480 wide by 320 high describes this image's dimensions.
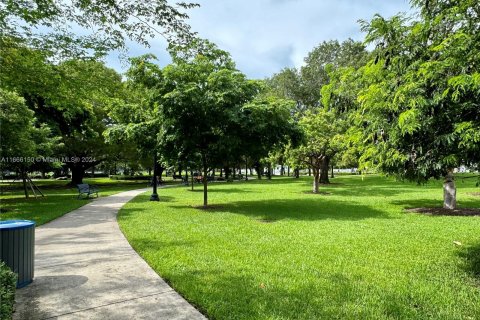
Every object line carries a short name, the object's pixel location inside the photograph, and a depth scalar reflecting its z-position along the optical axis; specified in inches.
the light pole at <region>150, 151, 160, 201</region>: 689.6
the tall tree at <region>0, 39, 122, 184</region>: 299.3
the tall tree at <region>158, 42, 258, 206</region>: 498.9
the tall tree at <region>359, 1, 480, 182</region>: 160.1
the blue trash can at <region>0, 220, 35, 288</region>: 186.4
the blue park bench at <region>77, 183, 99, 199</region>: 736.3
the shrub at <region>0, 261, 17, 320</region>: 120.8
